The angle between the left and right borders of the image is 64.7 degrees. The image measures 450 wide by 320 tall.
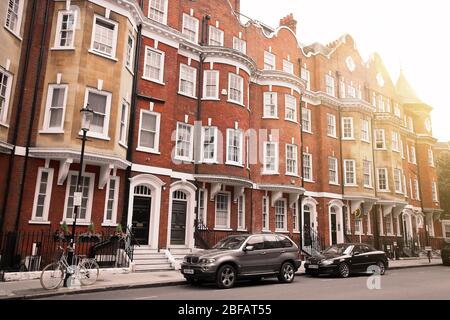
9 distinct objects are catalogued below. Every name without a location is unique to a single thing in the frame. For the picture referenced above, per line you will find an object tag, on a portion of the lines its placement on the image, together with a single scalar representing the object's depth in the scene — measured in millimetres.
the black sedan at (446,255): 25062
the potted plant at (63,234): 14211
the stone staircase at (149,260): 15906
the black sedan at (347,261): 16281
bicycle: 10969
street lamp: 11852
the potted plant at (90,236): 15016
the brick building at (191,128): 15219
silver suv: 12039
